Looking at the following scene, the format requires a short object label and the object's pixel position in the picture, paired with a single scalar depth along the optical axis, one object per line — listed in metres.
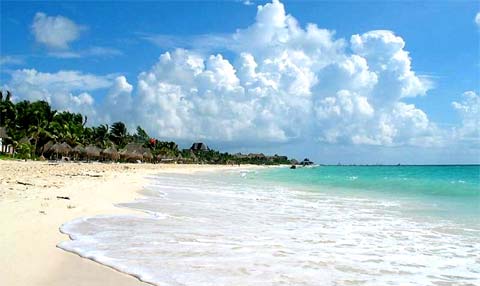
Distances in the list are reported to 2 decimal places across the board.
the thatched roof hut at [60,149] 57.59
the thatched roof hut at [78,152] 61.09
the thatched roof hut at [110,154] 67.63
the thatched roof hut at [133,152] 75.19
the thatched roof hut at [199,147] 142.54
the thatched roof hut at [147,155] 81.09
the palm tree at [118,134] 81.47
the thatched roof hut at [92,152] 63.05
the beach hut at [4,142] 48.57
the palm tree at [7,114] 54.12
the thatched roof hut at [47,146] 57.81
